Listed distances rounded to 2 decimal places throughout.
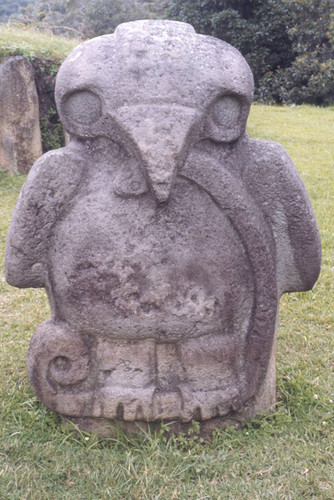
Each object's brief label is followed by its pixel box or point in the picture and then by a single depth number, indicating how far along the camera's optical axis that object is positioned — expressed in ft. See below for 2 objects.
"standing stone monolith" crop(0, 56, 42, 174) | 18.33
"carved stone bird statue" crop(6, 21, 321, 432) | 6.02
